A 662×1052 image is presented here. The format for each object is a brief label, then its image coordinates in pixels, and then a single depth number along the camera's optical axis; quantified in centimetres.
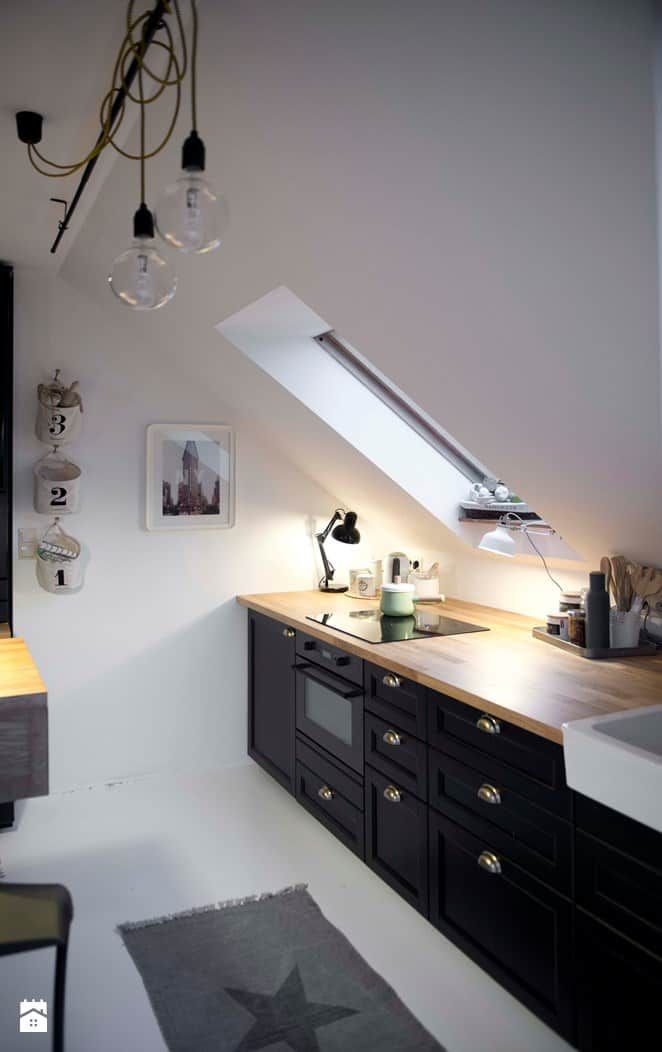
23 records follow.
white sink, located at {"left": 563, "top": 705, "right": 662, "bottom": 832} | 149
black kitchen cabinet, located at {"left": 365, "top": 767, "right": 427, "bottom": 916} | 239
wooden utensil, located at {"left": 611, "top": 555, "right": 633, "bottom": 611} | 251
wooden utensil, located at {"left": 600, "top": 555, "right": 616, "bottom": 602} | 256
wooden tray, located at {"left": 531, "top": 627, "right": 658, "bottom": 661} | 246
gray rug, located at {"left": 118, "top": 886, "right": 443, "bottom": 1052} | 198
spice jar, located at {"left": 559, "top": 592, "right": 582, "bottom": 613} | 266
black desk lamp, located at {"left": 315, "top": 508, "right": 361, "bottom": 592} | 369
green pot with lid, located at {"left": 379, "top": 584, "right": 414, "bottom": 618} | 319
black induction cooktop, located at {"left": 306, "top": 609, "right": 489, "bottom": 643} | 285
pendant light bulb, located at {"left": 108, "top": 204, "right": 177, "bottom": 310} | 130
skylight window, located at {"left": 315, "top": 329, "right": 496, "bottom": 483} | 335
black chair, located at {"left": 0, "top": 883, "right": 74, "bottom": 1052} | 162
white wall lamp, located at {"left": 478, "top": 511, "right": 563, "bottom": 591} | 281
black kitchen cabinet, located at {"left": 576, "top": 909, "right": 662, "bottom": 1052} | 160
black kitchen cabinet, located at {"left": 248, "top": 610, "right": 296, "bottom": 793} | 339
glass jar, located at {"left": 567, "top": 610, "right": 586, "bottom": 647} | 255
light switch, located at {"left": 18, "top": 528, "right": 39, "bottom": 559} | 340
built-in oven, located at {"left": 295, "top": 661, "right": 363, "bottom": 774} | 279
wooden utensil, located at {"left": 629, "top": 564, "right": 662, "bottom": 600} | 244
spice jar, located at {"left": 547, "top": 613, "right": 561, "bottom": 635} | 270
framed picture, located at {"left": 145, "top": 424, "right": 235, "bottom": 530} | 367
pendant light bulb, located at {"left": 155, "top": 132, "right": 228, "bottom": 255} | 118
